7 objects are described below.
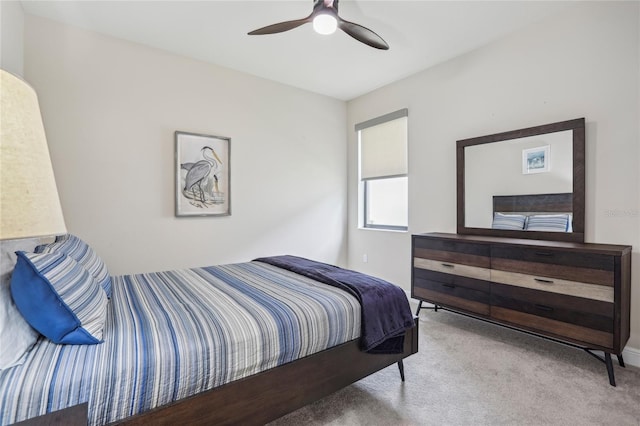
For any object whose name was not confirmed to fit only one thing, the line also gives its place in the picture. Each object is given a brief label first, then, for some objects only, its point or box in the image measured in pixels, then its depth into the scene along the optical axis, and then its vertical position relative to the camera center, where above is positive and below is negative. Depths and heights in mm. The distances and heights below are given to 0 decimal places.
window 3947 +536
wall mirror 2469 +252
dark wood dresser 1970 -576
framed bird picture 3229 +395
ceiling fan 2006 +1329
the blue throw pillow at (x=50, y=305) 1143 -366
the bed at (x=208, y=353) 1021 -575
